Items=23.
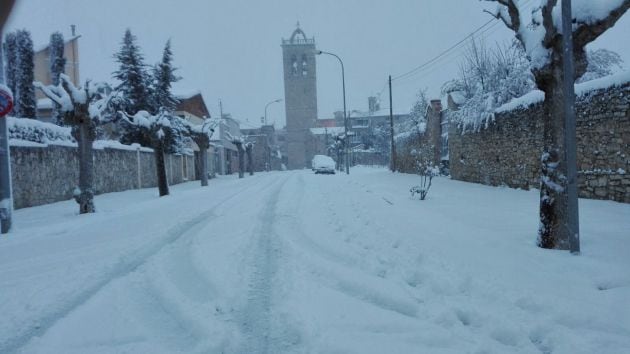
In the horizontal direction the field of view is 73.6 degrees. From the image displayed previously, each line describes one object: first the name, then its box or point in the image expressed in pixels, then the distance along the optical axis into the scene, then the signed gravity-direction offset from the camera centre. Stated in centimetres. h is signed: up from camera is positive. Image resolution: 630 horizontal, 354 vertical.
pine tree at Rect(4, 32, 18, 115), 2655 +719
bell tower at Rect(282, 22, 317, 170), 7981 +1259
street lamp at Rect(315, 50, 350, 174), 3347 +648
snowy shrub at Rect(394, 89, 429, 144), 3153 +421
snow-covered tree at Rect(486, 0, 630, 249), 522 +69
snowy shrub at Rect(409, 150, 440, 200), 1182 -85
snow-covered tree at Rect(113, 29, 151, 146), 2864 +629
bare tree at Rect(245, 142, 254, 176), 4192 +124
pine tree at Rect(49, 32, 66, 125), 3338 +929
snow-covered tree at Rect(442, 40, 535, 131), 1766 +325
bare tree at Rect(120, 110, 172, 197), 1683 +141
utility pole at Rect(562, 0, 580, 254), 501 +31
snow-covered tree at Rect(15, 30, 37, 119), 2614 +590
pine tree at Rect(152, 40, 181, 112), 2973 +634
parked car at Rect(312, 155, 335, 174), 3625 -31
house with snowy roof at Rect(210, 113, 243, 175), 4659 +173
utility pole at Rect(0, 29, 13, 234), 834 +12
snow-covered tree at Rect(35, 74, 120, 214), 1126 +143
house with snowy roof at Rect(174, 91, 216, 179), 3644 +515
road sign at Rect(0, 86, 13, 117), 826 +141
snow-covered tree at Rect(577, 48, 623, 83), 1905 +417
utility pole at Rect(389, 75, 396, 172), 2935 +84
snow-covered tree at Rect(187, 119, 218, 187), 2419 +160
